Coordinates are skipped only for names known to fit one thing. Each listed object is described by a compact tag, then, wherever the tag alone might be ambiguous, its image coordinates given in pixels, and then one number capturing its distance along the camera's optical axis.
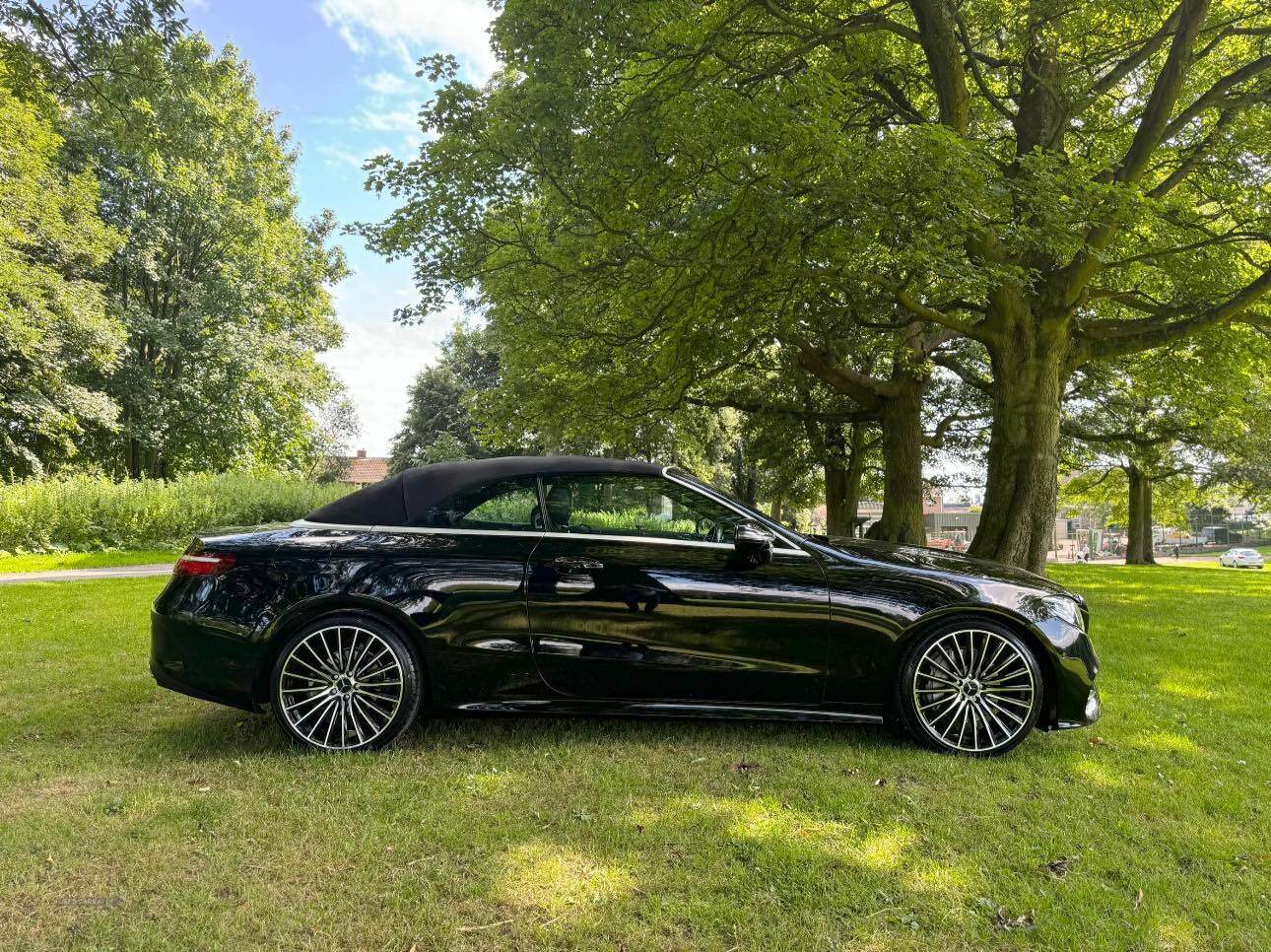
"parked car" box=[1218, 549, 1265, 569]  49.03
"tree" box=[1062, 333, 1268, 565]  13.61
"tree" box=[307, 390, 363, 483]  37.84
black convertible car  4.05
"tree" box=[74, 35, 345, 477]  28.42
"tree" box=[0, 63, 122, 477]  21.41
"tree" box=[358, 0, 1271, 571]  8.37
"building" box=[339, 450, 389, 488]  59.00
